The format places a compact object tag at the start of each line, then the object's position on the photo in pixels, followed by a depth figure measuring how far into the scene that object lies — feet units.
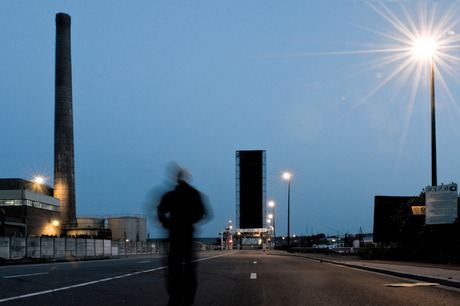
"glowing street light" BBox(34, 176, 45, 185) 236.41
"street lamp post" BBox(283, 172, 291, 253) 189.80
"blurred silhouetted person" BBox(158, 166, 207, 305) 19.36
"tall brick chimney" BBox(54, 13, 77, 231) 224.94
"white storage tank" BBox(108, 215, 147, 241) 289.74
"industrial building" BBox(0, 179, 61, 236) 202.18
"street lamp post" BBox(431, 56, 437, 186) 65.51
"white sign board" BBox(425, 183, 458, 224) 59.11
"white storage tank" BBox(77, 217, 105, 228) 278.46
